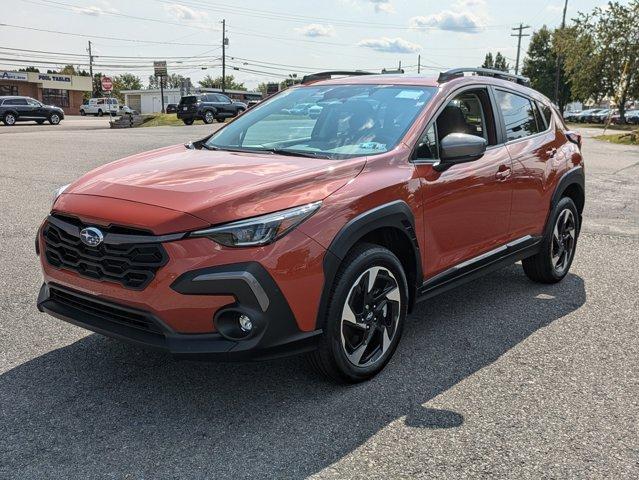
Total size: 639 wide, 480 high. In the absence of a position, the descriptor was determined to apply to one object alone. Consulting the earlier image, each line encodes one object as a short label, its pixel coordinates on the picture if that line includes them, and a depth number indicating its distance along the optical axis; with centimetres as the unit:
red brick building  7012
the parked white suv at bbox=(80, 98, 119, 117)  6562
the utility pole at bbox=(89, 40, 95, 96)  10673
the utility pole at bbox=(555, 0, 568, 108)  6392
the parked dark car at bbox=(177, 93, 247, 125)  3381
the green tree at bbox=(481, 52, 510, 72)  11724
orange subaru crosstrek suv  296
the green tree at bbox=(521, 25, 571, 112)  8248
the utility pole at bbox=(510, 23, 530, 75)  8189
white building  9575
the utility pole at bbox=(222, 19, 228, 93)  8169
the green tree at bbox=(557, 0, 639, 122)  4738
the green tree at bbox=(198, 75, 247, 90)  14500
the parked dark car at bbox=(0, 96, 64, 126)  3550
